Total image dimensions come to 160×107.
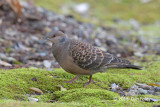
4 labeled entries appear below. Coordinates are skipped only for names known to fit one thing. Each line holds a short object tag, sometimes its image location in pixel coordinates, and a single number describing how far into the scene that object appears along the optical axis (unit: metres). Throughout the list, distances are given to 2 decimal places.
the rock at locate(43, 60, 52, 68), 18.12
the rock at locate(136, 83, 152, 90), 13.66
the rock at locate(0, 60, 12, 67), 17.09
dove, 13.63
